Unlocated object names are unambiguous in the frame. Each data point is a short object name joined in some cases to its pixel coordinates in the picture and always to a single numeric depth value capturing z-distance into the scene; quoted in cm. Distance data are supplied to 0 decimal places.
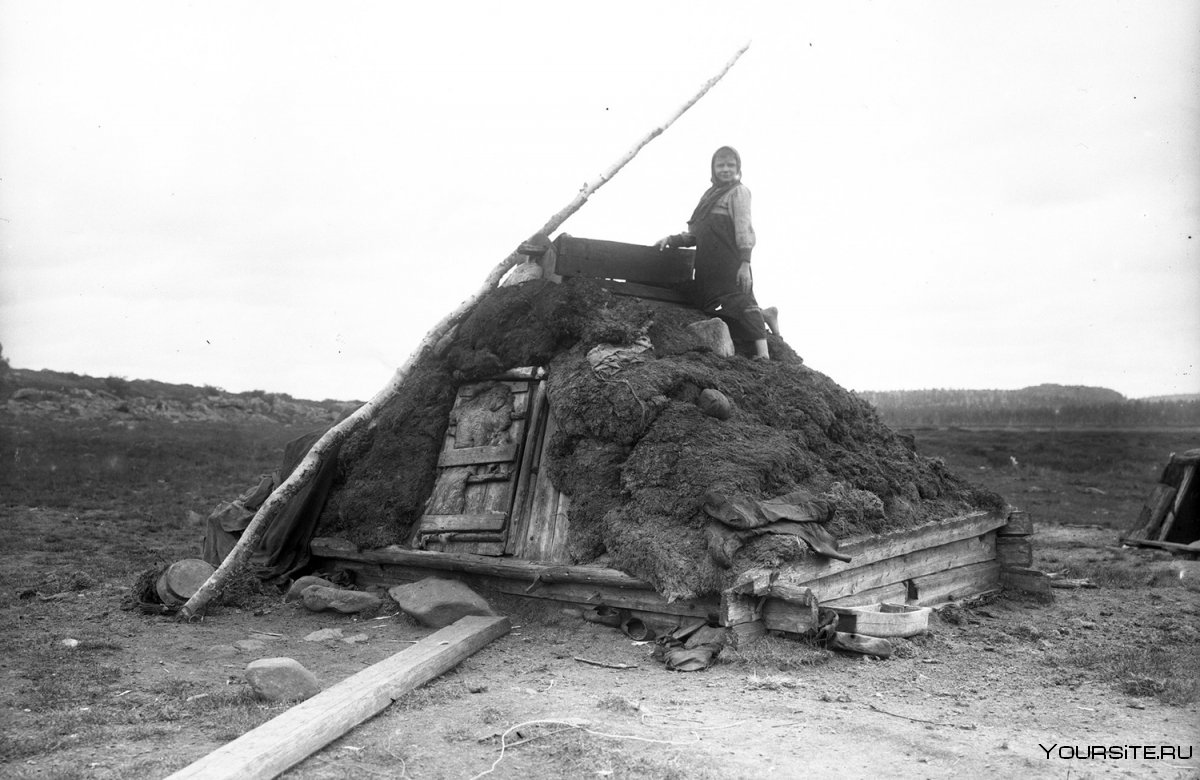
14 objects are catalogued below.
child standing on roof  905
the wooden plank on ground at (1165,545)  1200
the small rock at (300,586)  879
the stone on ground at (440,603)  761
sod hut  690
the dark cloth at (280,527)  930
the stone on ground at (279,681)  550
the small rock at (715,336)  896
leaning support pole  851
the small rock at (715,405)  783
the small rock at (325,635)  743
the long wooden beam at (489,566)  715
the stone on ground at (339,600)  828
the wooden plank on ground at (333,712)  410
